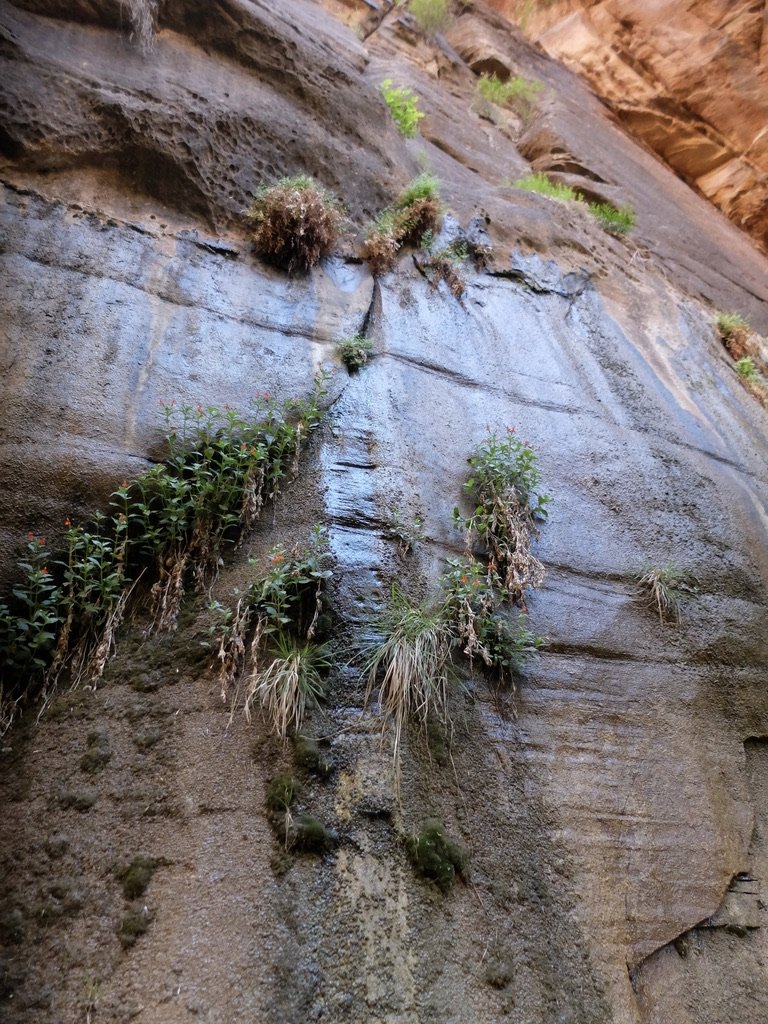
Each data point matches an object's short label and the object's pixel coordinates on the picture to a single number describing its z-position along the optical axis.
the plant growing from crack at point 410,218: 6.38
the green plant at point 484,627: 3.80
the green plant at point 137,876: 2.76
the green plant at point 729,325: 8.16
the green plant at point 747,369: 7.69
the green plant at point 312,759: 3.06
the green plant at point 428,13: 12.19
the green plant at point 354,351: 5.25
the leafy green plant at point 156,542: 3.46
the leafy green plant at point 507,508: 4.33
